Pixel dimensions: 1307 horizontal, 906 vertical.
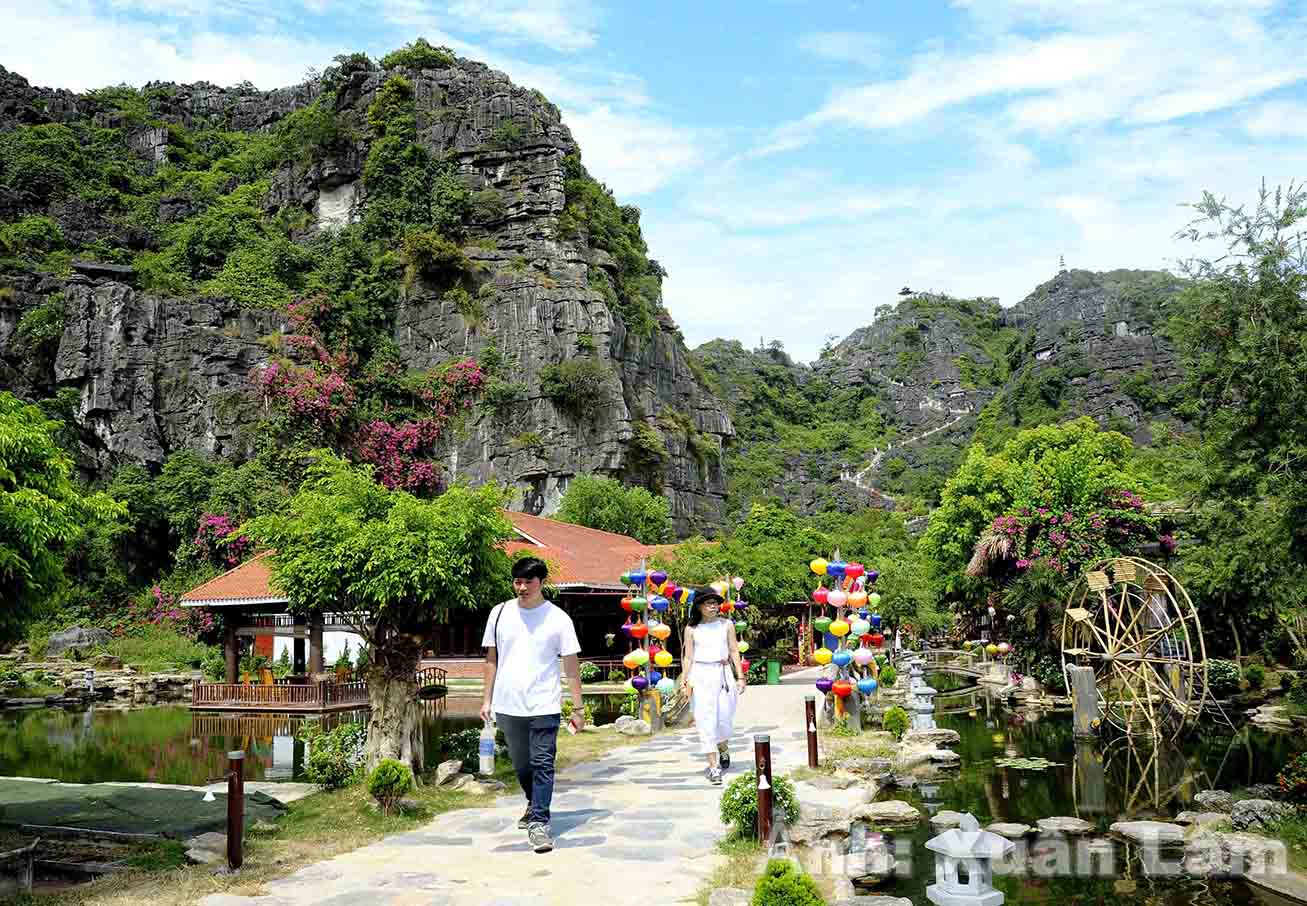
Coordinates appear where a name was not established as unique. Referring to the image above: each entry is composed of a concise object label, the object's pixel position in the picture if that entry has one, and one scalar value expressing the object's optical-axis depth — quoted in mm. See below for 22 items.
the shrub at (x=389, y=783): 8211
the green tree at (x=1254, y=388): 10328
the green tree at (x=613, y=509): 40125
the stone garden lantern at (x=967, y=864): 5203
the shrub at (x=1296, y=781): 9461
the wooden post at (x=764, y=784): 6824
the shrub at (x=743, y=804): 7098
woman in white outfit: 9055
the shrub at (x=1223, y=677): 19703
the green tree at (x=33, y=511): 6957
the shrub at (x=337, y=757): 10438
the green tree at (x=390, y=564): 9898
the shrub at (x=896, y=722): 14320
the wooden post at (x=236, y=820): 6570
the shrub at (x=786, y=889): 4758
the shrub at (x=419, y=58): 53688
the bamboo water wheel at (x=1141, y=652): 16344
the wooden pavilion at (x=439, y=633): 22422
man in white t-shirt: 6566
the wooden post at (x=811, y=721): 10789
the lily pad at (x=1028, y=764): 13391
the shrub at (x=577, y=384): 42000
